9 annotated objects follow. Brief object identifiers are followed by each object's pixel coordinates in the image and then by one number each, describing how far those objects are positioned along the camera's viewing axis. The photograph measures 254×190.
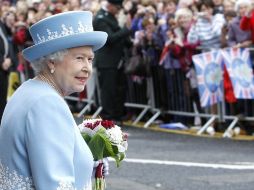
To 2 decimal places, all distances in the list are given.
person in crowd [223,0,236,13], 14.70
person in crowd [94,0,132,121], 16.09
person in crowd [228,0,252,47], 13.97
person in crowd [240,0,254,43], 13.77
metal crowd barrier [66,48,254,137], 14.59
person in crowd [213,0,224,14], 15.25
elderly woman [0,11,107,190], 4.02
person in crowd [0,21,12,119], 12.59
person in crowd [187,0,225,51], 14.57
